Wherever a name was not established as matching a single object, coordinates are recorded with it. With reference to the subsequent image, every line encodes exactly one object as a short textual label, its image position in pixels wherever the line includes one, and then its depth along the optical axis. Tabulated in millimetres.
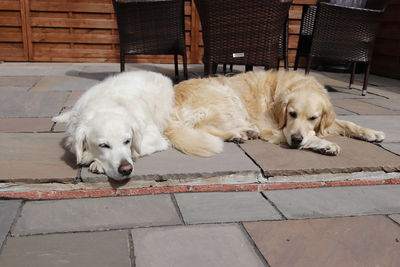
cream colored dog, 3045
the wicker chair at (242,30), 4188
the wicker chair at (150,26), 4906
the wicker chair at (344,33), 4926
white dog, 2377
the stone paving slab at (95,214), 1991
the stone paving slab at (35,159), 2350
